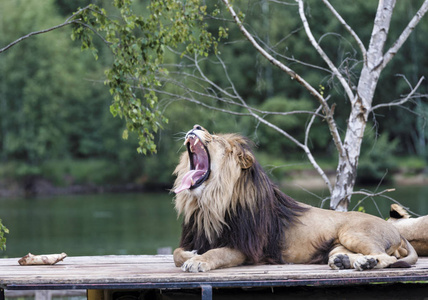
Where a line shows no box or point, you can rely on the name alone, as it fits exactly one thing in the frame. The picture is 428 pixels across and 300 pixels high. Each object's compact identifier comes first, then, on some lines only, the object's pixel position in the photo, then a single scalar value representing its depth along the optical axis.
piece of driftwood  10.90
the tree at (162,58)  13.63
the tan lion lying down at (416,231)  11.50
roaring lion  9.84
